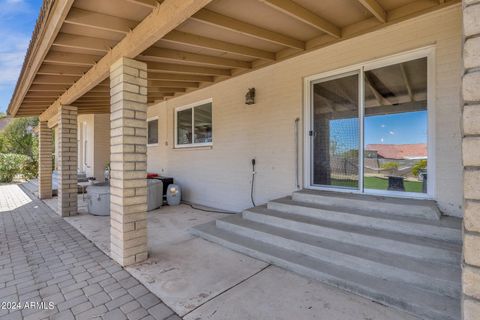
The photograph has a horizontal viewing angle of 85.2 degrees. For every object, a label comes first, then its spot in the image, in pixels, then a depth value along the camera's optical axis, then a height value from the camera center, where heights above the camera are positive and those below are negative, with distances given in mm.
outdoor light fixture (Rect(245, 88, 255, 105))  5016 +1185
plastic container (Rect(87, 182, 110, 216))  5586 -901
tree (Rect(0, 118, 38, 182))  13461 +948
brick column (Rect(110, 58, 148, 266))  3107 -33
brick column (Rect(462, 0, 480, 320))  1047 -2
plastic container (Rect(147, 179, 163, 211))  6065 -850
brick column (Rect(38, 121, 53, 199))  7695 -40
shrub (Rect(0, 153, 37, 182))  12852 -395
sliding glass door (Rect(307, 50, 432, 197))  3377 +404
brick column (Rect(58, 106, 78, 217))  5617 -53
